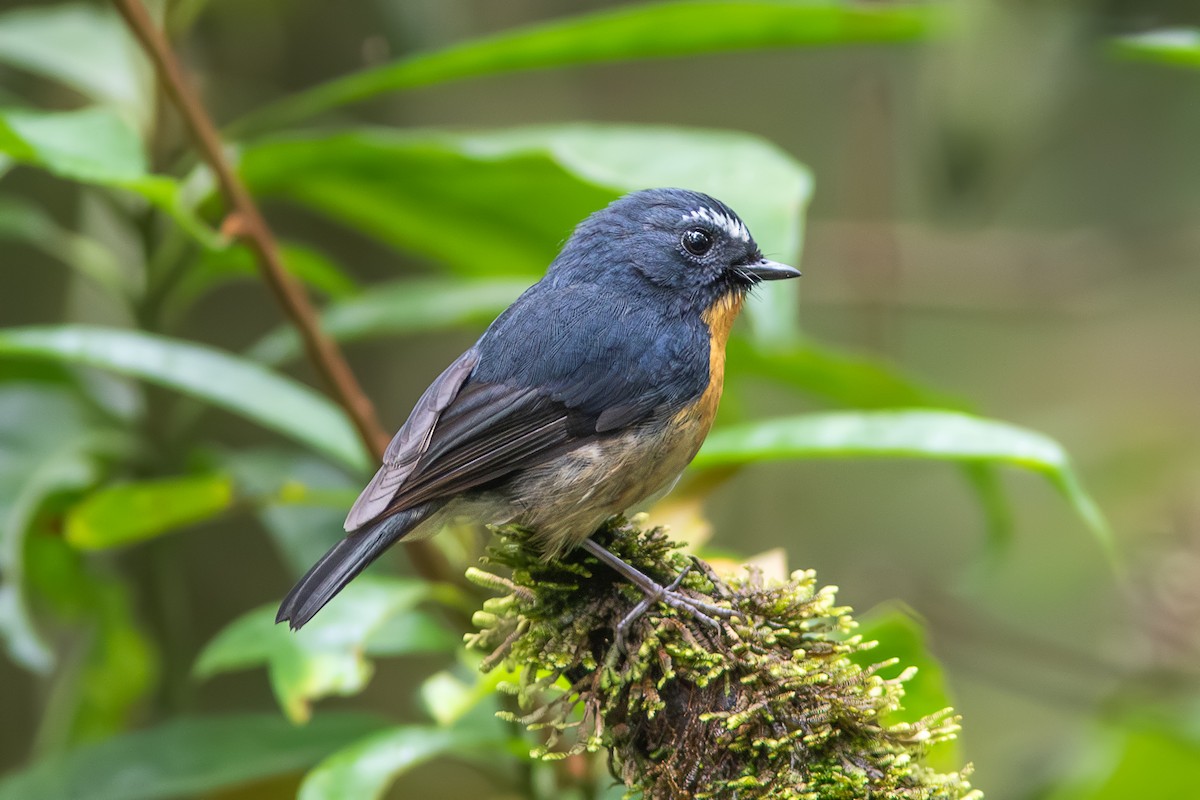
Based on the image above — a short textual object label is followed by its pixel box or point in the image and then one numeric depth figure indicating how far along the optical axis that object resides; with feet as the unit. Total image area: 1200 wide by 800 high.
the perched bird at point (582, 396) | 14.01
